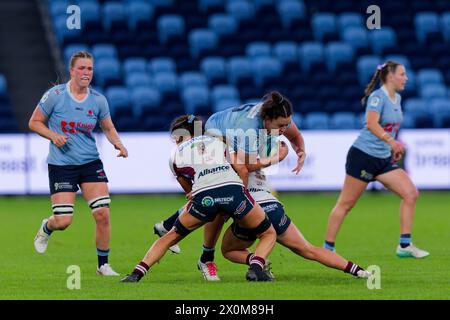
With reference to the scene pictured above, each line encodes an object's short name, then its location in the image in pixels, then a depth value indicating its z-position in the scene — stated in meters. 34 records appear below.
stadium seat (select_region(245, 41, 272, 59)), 28.69
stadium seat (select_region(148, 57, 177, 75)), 27.95
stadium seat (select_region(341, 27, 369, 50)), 29.14
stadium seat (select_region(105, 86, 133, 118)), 26.38
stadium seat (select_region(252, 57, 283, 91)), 28.11
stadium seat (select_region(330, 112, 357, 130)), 25.44
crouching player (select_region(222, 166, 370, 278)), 10.55
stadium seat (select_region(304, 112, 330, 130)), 25.50
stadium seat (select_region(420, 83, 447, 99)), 27.78
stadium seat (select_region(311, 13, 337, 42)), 29.45
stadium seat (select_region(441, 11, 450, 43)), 29.77
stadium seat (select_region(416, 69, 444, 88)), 28.34
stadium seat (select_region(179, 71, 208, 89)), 27.52
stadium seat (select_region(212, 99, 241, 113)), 26.34
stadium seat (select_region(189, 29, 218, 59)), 28.75
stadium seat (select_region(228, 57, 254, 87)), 28.06
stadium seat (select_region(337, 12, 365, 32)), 29.59
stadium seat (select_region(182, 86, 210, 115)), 26.58
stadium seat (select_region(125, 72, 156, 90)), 27.31
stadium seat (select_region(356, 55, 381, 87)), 28.09
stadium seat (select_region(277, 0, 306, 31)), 29.64
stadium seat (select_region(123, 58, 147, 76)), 27.75
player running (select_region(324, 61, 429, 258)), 13.29
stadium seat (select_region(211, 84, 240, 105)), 26.97
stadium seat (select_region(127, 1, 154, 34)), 29.12
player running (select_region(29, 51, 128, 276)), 11.36
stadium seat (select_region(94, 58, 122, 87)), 27.41
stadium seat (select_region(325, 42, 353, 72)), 28.61
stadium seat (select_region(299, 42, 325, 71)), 28.56
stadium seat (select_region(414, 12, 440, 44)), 29.77
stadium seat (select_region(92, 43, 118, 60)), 28.06
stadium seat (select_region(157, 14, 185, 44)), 28.94
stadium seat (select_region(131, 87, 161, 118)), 26.59
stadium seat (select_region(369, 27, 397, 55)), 29.17
